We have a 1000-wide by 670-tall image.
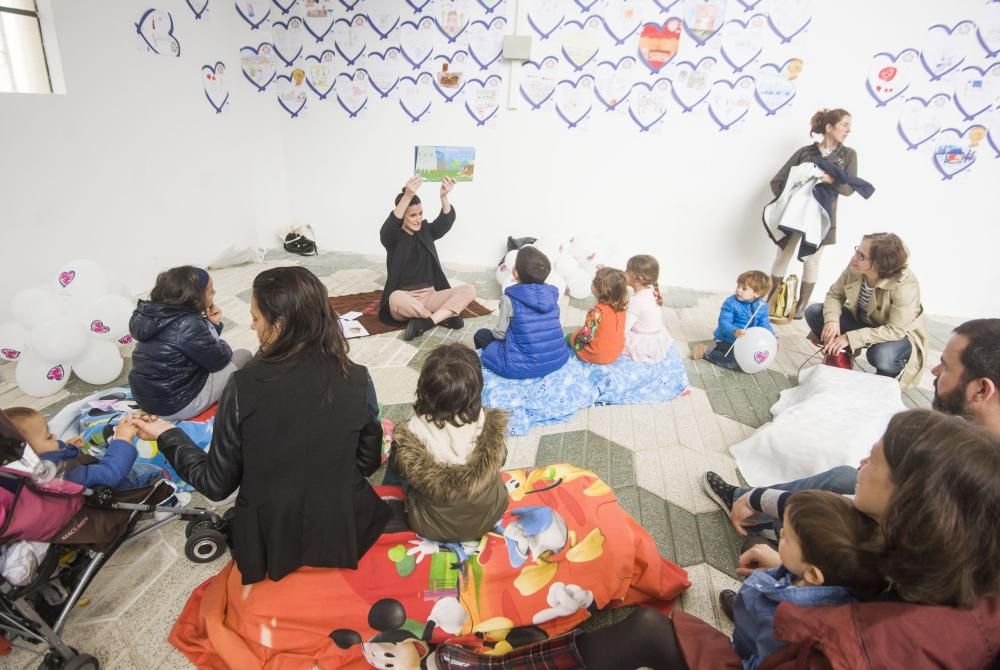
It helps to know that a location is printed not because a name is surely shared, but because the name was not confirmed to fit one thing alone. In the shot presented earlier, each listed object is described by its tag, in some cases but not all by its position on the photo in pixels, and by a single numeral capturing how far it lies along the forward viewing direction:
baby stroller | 1.42
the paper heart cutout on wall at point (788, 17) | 4.28
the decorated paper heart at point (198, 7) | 4.49
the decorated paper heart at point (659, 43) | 4.52
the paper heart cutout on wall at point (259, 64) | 5.18
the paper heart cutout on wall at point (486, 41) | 4.77
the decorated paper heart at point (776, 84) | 4.44
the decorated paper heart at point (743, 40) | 4.38
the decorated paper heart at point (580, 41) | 4.64
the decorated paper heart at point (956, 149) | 4.36
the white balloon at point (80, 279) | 3.05
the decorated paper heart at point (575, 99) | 4.84
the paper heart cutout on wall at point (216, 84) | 4.75
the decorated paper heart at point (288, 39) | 5.09
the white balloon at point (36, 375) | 2.90
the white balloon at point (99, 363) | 3.05
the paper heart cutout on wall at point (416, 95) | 5.10
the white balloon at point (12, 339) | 2.97
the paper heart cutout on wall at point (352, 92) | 5.21
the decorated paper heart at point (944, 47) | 4.14
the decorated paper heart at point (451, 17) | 4.75
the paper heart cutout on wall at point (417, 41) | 4.89
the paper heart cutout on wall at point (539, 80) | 4.82
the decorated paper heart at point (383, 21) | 4.90
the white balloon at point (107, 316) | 3.04
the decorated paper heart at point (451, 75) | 4.95
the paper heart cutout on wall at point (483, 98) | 4.99
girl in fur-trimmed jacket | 1.58
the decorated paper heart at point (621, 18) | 4.52
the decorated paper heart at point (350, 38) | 4.99
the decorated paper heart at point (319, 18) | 4.97
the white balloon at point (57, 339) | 2.81
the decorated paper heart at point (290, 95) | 5.34
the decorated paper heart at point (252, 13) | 5.02
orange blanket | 1.57
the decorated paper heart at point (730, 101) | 4.57
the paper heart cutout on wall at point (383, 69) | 5.06
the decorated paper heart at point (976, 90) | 4.21
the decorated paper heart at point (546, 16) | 4.61
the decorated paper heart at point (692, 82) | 4.59
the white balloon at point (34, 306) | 2.86
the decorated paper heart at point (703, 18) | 4.39
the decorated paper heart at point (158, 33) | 4.04
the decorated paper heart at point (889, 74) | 4.27
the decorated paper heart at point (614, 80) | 4.70
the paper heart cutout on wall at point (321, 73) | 5.17
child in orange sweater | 3.17
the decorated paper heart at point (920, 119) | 4.34
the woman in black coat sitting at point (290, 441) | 1.41
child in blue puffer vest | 3.04
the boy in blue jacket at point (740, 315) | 3.53
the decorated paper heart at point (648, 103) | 4.73
